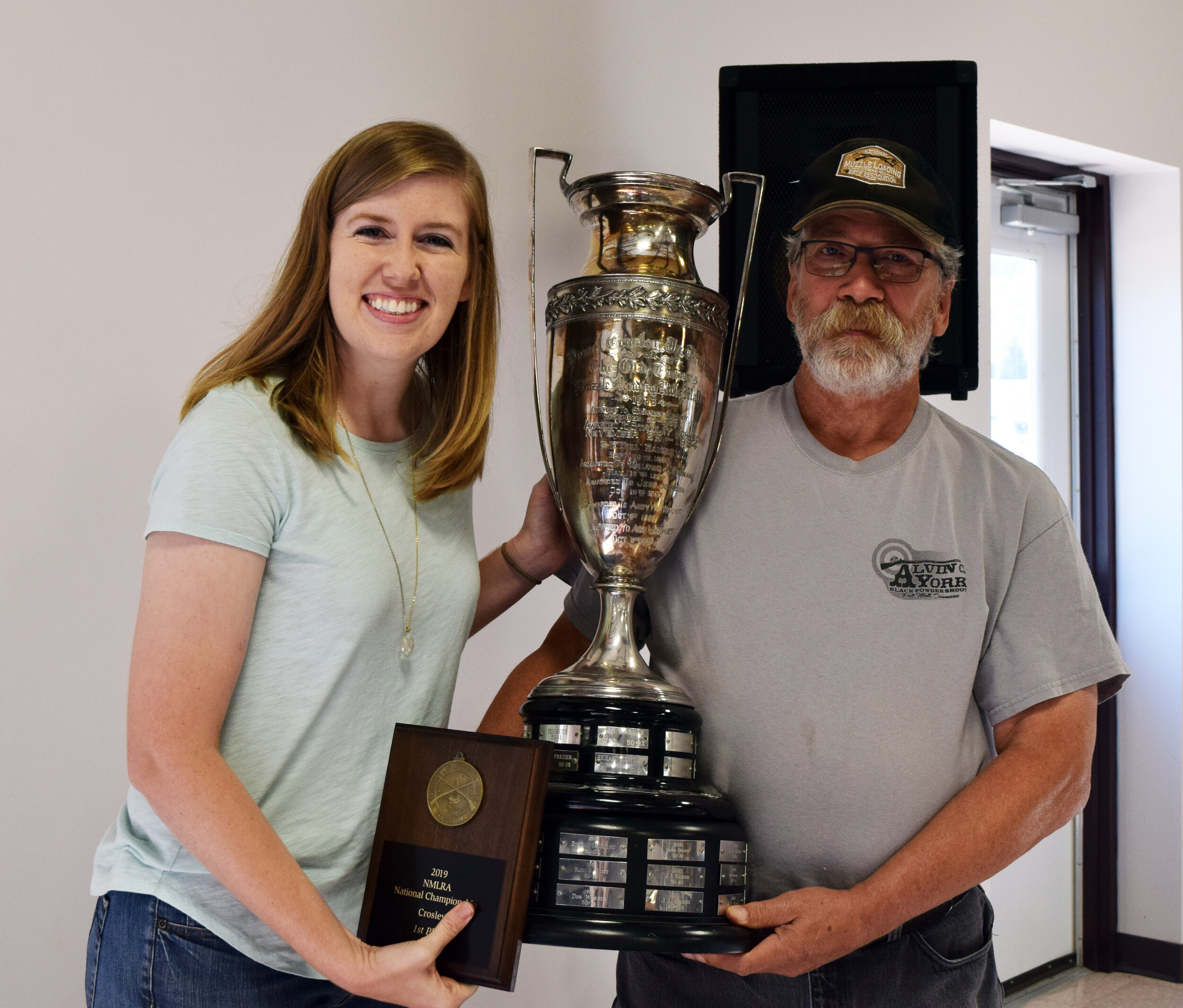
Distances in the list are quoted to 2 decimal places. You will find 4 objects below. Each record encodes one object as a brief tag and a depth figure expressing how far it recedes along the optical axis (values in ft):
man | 4.18
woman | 3.32
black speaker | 5.39
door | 11.16
